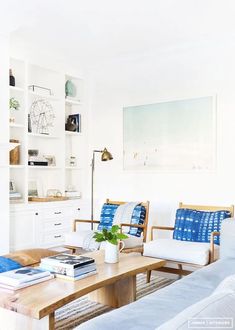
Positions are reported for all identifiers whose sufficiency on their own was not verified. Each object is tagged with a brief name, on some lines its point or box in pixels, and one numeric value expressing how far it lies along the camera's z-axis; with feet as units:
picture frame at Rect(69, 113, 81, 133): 17.97
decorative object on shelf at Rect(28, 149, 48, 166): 15.80
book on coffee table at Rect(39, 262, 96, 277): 7.76
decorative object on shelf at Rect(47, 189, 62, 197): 17.01
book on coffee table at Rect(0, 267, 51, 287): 7.14
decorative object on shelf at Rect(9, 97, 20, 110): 15.24
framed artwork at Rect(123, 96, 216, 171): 14.64
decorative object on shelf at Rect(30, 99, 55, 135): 16.65
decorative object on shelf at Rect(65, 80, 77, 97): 17.58
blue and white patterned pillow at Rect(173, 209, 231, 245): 12.17
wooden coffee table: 6.30
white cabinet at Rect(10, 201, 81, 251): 14.32
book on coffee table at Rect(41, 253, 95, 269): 7.87
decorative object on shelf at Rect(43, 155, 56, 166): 16.96
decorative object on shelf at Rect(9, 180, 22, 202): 14.80
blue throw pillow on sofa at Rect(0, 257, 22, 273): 8.51
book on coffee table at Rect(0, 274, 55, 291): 7.03
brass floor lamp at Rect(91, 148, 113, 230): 15.60
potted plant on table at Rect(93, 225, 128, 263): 9.14
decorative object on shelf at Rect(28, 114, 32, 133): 15.95
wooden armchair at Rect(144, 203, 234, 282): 10.50
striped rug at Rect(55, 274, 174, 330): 8.62
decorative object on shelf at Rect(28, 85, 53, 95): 16.16
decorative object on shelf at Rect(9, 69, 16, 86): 14.90
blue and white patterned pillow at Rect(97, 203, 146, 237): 13.61
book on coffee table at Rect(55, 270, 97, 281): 7.70
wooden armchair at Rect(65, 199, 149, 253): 12.67
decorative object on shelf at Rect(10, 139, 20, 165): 14.94
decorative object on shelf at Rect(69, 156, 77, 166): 17.98
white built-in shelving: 15.34
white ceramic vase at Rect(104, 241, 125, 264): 9.14
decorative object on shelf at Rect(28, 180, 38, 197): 16.46
